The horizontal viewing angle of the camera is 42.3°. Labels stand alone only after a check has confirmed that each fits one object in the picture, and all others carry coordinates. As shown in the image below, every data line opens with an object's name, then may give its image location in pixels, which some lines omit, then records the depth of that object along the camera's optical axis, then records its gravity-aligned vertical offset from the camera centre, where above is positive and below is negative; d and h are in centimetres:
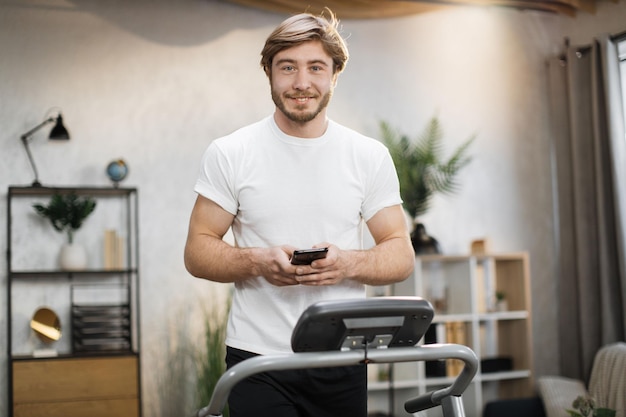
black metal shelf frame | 462 +10
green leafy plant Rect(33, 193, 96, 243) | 466 +45
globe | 484 +69
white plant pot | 468 +18
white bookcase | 517 -36
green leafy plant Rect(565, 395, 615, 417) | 384 -67
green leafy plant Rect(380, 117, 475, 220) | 520 +73
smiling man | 192 +15
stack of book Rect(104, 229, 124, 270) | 484 +22
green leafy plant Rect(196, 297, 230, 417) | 475 -43
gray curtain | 518 +47
